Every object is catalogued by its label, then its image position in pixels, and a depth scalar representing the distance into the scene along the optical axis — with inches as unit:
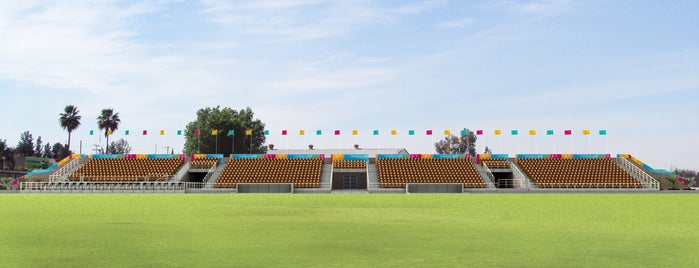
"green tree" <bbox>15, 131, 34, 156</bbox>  6762.3
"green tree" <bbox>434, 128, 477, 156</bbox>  5570.9
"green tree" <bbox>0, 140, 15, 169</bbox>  5370.6
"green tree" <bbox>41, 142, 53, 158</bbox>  7180.1
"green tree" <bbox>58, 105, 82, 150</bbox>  4330.7
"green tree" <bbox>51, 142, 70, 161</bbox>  7071.9
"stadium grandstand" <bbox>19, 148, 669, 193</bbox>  2400.3
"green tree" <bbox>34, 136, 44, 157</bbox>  7263.8
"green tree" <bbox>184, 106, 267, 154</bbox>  4367.6
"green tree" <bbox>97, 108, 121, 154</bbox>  4320.9
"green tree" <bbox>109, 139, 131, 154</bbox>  7357.3
